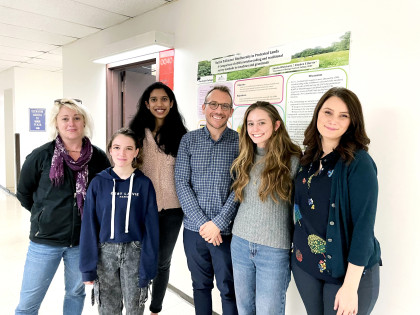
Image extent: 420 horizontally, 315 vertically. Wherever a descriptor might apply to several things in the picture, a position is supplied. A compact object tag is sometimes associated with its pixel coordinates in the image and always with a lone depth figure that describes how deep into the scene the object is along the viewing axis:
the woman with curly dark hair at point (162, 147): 1.90
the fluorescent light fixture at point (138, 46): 2.57
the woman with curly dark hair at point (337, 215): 1.15
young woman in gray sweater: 1.43
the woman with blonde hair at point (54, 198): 1.62
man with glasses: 1.64
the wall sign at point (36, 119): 6.07
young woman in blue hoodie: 1.57
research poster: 1.70
